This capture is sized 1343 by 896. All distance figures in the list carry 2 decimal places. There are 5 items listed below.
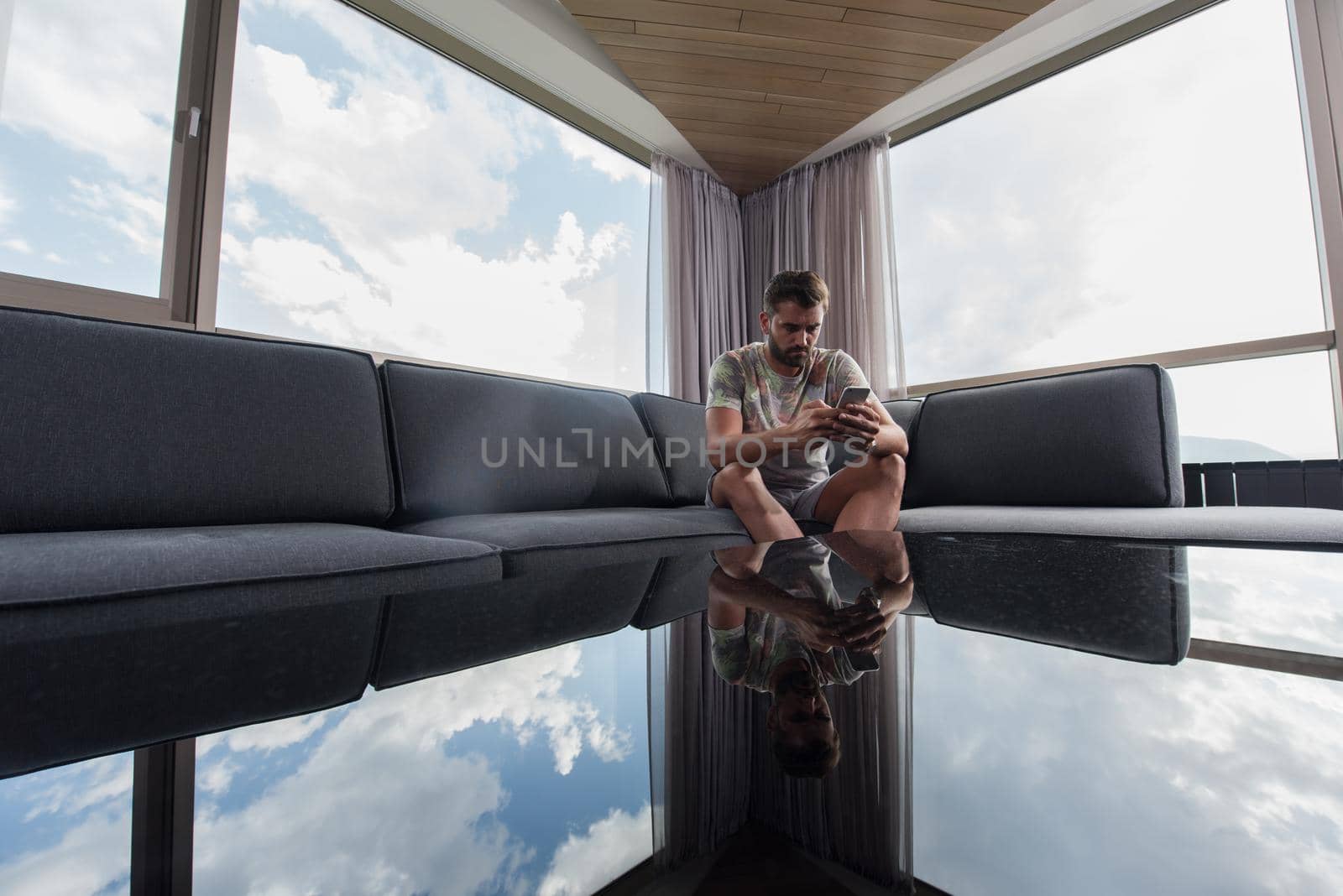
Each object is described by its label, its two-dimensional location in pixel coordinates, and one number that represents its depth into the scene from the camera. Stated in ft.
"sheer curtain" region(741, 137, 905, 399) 10.94
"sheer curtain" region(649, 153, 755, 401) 11.78
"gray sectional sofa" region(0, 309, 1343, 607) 2.57
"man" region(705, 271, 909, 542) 4.76
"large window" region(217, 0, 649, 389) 7.48
